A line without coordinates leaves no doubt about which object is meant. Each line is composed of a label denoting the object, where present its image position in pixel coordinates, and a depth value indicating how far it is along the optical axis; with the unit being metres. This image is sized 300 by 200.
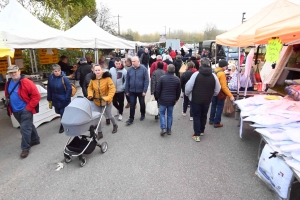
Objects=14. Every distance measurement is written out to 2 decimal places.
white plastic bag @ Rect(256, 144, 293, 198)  2.35
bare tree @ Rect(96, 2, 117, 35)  30.88
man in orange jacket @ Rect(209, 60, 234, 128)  4.75
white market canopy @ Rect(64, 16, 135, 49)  6.81
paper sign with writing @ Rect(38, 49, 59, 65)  9.20
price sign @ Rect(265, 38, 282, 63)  3.55
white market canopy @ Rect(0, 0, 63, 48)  4.56
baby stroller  3.27
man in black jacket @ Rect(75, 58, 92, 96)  6.06
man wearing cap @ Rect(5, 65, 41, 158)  3.75
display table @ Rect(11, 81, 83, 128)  5.30
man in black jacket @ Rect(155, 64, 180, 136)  4.50
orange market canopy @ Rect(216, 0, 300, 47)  4.65
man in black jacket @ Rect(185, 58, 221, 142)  4.16
